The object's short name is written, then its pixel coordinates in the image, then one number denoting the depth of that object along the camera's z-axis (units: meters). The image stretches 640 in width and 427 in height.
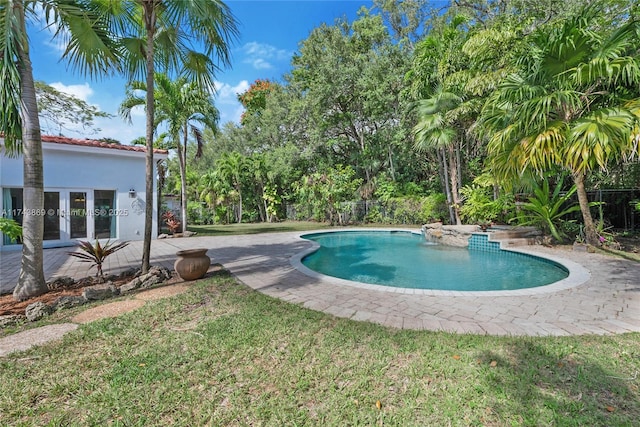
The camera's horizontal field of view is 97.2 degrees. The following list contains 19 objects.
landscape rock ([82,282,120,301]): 4.59
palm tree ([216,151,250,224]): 21.75
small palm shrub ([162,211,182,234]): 13.31
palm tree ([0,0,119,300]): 3.85
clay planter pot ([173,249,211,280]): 5.54
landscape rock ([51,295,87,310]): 4.20
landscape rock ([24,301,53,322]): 3.85
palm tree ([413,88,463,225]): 11.76
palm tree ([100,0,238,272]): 5.00
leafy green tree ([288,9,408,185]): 16.75
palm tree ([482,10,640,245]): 4.94
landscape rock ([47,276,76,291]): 5.12
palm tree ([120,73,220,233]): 12.00
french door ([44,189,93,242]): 10.21
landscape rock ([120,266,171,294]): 5.12
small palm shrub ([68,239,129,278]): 5.31
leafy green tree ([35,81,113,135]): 11.95
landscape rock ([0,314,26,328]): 3.66
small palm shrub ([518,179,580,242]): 9.24
